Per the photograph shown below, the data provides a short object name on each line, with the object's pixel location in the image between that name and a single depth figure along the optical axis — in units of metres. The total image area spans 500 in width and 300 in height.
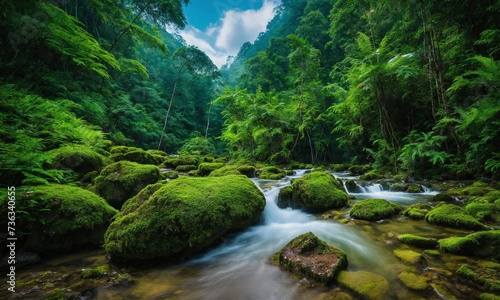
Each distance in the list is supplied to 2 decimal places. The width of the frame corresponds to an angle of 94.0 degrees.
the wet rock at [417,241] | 3.59
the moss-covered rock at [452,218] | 4.09
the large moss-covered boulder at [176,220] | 3.46
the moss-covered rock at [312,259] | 2.84
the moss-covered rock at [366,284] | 2.47
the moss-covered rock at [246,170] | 10.75
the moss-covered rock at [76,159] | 6.62
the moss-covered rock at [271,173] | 10.65
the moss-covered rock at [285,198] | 6.61
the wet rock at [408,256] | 3.15
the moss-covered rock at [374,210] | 5.05
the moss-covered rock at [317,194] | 5.94
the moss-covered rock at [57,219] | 3.69
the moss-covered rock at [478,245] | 3.08
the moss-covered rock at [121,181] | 5.40
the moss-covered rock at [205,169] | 10.66
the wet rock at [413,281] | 2.58
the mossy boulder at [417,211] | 4.88
